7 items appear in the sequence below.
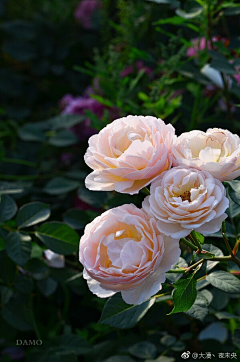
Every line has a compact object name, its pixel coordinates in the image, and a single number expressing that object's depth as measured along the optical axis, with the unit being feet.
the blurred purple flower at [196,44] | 3.66
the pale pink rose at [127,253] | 2.24
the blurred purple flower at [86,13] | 6.08
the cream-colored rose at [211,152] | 2.30
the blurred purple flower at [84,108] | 4.52
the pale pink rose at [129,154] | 2.31
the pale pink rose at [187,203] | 2.23
